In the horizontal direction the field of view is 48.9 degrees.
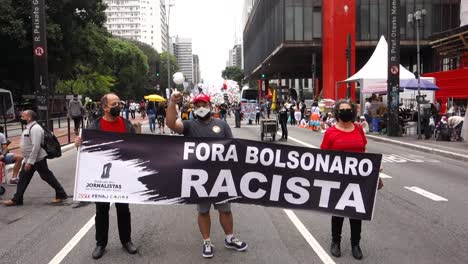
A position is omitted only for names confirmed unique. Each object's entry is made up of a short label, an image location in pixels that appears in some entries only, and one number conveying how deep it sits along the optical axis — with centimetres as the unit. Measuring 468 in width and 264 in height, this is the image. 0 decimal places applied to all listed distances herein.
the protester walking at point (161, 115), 2644
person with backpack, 841
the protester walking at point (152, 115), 2625
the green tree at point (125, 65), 9138
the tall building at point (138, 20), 18795
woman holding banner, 564
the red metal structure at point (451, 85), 2878
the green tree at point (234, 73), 17309
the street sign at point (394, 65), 2248
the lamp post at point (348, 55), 3463
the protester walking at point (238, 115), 3066
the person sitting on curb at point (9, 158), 980
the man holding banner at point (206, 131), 557
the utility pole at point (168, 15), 4898
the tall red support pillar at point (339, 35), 4722
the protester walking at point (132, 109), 4836
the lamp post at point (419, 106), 2061
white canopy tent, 2700
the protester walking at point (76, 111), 2114
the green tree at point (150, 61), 11501
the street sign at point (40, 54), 1845
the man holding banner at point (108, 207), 570
